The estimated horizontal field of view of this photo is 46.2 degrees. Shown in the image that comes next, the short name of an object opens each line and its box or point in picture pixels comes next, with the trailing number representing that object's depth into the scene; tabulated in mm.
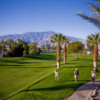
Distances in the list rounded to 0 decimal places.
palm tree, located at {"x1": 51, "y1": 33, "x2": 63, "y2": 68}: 30170
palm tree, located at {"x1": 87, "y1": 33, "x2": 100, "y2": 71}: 25222
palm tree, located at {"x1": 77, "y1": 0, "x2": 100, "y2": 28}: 8880
